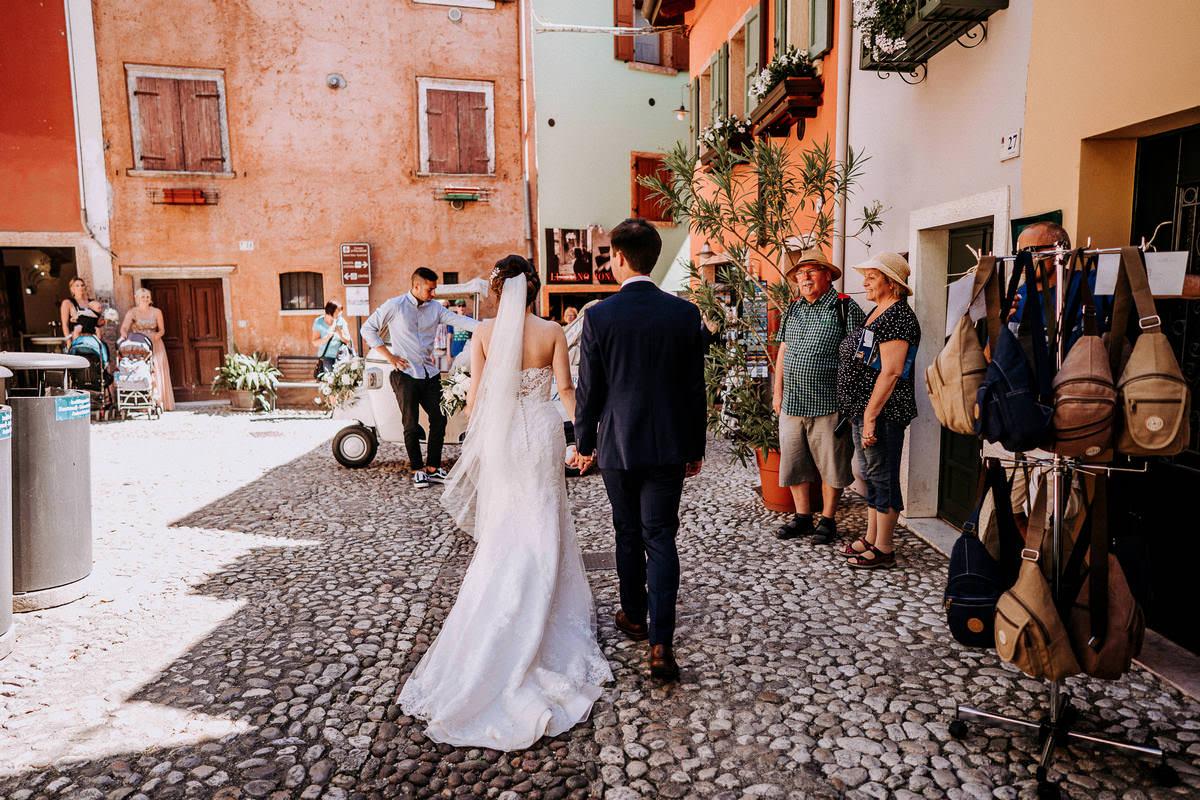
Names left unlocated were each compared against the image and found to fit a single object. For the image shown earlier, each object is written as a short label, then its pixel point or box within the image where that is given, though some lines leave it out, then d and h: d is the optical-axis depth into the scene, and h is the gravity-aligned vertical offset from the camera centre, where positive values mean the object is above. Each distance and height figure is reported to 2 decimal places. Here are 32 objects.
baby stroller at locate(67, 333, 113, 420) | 11.72 -0.92
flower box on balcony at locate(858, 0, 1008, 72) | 4.41 +1.64
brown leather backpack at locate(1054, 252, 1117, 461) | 2.43 -0.29
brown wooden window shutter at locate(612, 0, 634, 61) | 16.92 +6.06
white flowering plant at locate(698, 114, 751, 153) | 8.70 +1.96
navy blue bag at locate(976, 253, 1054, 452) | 2.48 -0.27
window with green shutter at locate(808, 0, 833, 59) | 6.80 +2.43
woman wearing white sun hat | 4.39 -0.48
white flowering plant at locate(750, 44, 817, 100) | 7.30 +2.21
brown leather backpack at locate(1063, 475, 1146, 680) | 2.50 -0.96
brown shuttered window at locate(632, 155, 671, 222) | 17.02 +2.44
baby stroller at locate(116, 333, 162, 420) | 11.92 -0.98
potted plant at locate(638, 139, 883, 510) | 5.84 +0.12
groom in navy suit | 3.26 -0.40
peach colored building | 14.02 +2.92
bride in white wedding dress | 3.05 -1.18
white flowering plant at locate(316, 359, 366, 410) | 7.77 -0.69
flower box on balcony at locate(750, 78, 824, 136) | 7.16 +1.88
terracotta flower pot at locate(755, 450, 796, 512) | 5.99 -1.37
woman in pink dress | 12.76 -0.25
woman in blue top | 12.49 -0.37
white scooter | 7.68 -1.09
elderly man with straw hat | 4.94 -0.49
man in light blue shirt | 7.16 -0.38
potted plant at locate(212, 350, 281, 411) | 13.55 -1.18
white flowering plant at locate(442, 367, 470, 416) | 7.42 -0.74
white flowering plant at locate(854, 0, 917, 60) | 4.99 +1.81
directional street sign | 14.69 +0.87
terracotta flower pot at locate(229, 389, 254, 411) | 13.62 -1.51
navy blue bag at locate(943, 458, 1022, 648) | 2.68 -0.91
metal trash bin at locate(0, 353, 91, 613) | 4.05 -0.89
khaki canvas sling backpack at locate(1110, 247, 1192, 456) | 2.35 -0.24
